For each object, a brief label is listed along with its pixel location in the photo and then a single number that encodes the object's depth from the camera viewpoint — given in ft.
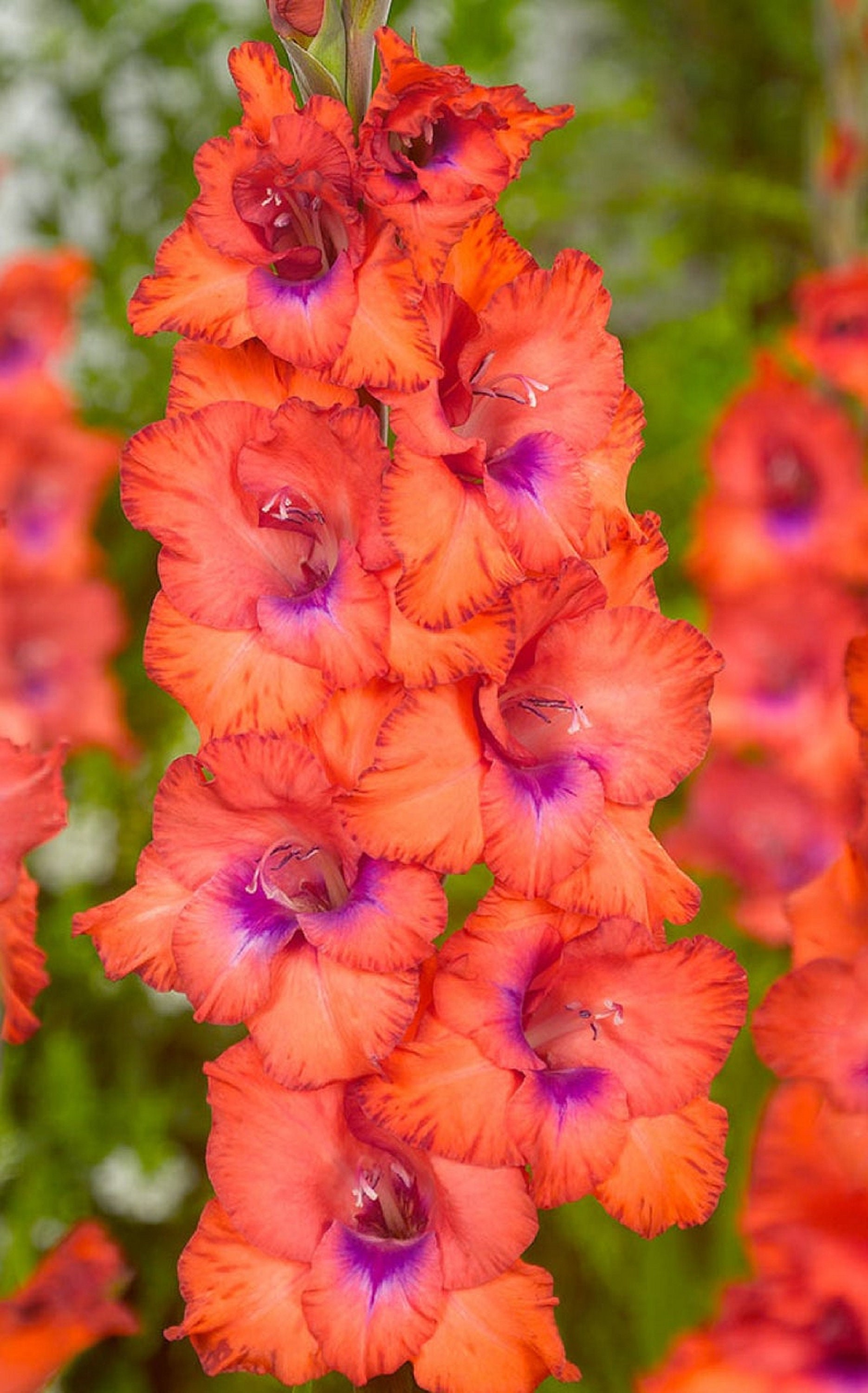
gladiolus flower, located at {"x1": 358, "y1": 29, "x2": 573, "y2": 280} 3.39
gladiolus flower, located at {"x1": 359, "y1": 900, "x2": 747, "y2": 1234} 3.41
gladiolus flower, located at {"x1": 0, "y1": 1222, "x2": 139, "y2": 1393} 3.58
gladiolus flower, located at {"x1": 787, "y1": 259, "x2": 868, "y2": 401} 6.13
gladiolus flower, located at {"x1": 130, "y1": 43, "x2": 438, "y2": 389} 3.38
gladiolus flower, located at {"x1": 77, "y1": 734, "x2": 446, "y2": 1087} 3.38
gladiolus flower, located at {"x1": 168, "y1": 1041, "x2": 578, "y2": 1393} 3.43
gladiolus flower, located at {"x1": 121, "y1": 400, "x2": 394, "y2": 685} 3.38
